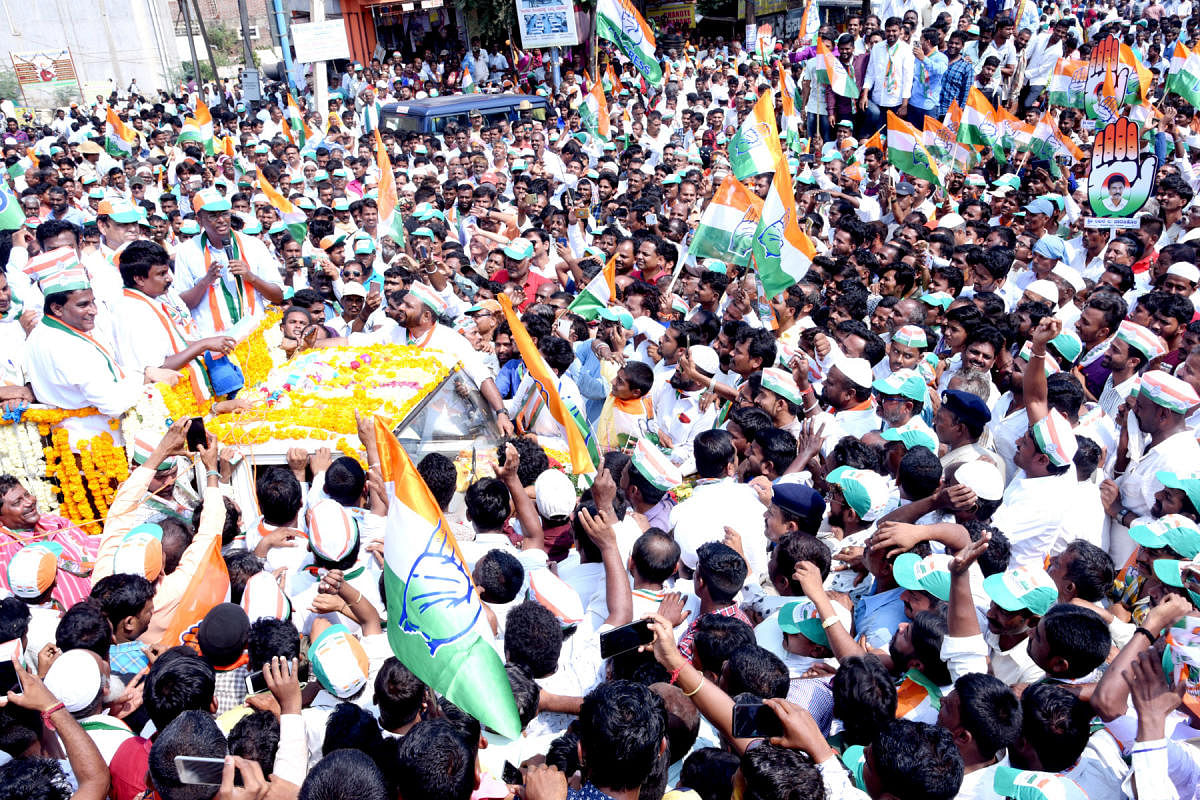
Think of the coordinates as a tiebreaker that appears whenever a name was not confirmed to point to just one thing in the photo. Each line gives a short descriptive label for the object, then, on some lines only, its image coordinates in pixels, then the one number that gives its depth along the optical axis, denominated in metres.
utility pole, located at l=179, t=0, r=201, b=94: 21.88
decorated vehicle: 5.23
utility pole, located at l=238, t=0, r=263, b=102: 24.42
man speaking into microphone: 6.98
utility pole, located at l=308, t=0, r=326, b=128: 20.36
